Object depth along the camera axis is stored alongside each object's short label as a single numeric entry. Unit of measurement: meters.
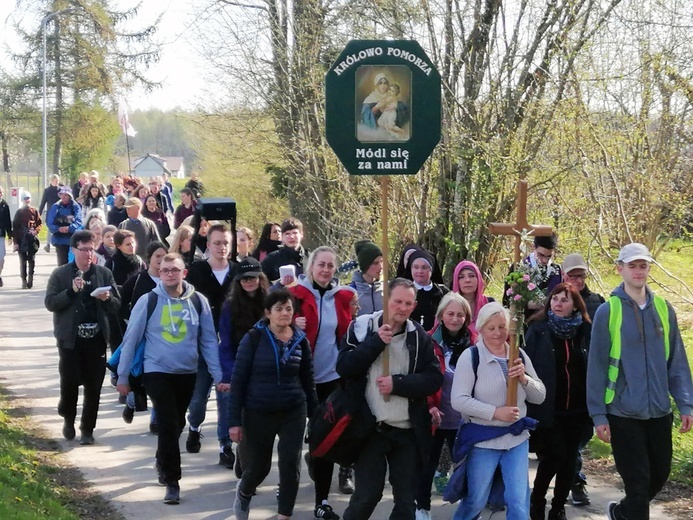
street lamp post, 37.38
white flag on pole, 41.28
